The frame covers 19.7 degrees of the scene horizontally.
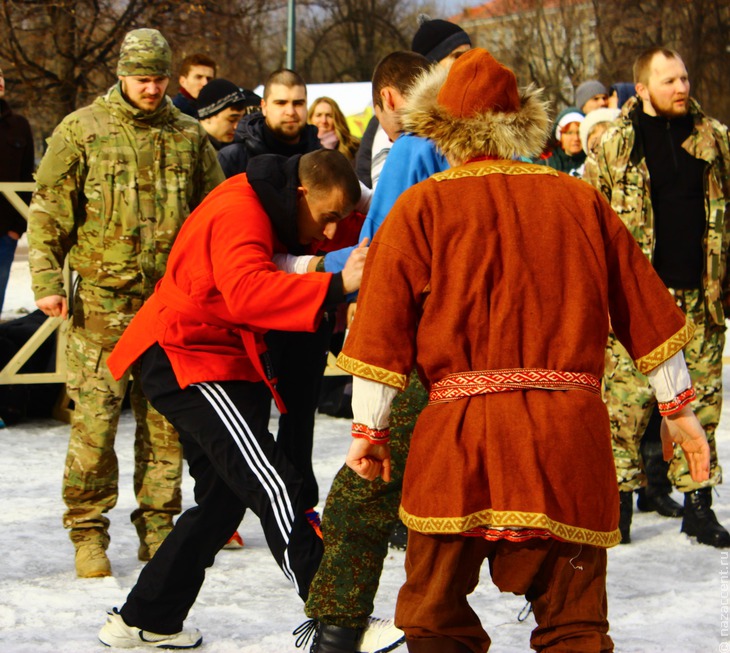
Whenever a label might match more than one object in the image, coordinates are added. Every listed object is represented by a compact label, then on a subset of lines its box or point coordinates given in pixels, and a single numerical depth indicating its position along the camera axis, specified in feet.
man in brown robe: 16.56
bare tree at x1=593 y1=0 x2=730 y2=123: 180.37
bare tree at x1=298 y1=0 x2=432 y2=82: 247.80
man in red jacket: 20.87
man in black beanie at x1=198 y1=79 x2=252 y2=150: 39.49
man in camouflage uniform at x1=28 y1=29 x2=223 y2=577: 28.00
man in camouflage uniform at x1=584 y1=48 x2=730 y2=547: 30.43
